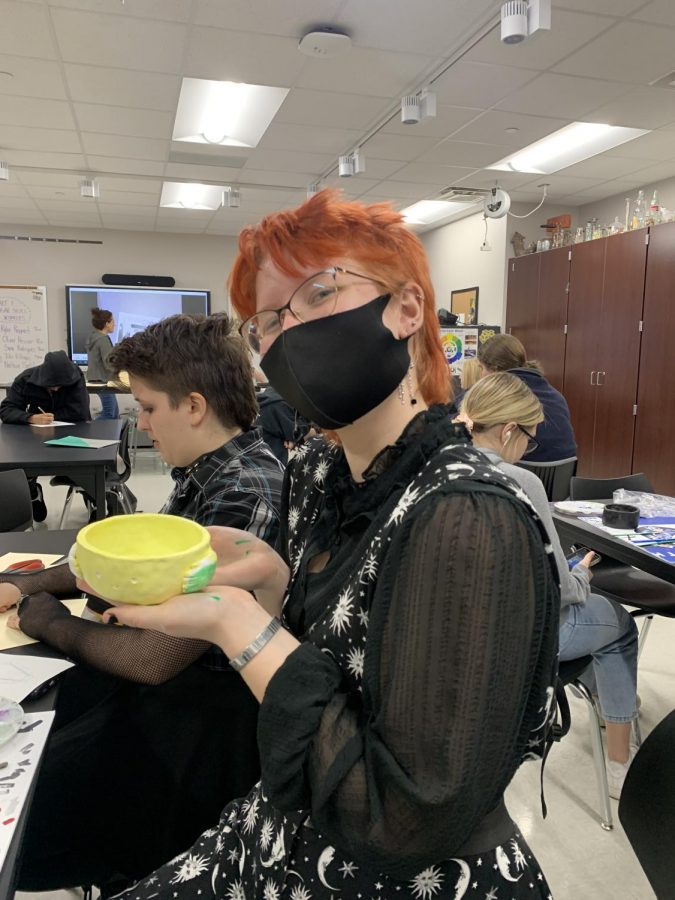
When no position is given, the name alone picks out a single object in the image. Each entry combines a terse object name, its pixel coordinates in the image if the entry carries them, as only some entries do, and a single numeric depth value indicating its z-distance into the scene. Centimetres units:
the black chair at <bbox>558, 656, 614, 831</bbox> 186
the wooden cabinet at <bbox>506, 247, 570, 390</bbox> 607
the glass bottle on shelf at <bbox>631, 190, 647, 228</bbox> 523
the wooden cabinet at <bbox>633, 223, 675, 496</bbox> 494
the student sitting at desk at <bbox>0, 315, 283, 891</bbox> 112
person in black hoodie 446
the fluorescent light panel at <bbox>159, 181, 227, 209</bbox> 664
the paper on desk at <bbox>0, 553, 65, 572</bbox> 157
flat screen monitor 851
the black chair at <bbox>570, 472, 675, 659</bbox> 230
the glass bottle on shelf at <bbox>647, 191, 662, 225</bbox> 505
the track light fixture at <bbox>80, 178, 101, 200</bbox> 585
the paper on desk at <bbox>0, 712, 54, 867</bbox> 73
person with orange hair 60
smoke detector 323
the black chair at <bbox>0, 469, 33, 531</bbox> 263
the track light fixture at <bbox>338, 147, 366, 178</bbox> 489
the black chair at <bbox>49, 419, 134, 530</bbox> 400
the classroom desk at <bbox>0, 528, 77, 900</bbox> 68
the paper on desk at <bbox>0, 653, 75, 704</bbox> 101
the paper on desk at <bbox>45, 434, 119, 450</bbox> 366
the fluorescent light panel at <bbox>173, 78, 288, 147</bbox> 415
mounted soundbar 855
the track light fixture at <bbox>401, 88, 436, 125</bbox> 373
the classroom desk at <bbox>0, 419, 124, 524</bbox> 323
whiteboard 834
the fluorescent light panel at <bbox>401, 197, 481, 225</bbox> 717
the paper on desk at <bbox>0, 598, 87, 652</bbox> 118
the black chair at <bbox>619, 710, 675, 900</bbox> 88
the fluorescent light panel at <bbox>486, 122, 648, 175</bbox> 482
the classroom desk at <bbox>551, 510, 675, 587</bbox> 193
